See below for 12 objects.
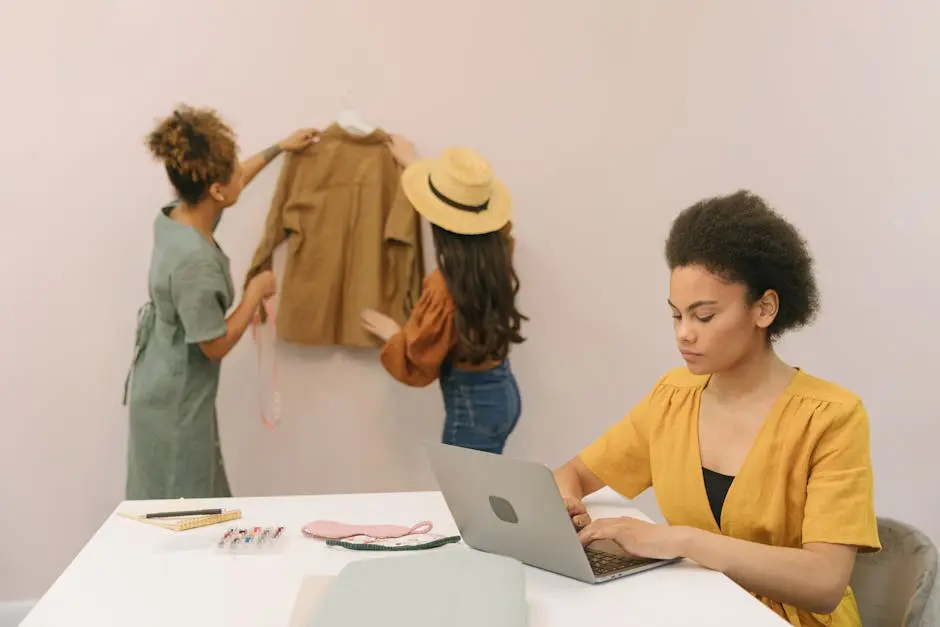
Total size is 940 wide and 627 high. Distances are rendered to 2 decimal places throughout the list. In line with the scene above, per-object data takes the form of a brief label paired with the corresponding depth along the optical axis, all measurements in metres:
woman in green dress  2.22
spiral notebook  1.61
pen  1.67
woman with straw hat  2.32
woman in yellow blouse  1.36
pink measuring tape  2.64
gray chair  1.44
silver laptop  1.29
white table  1.22
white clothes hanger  2.58
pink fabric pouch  1.54
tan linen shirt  2.60
